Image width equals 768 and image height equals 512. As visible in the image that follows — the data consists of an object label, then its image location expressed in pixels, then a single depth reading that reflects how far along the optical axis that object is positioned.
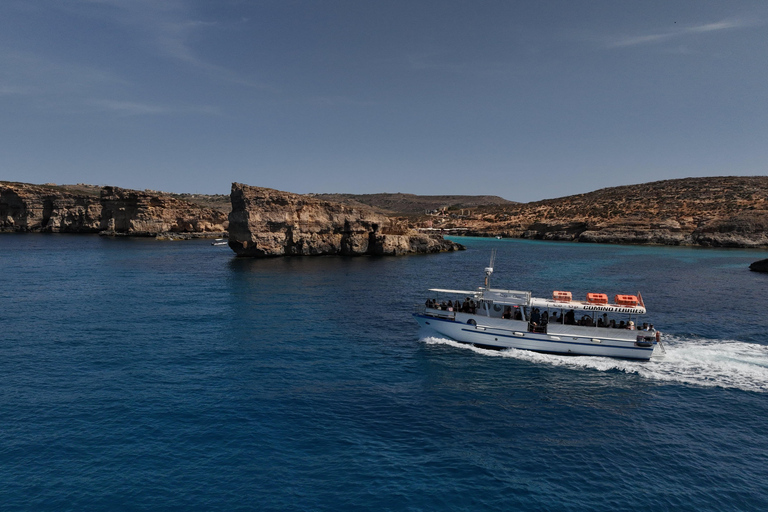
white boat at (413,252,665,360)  32.81
